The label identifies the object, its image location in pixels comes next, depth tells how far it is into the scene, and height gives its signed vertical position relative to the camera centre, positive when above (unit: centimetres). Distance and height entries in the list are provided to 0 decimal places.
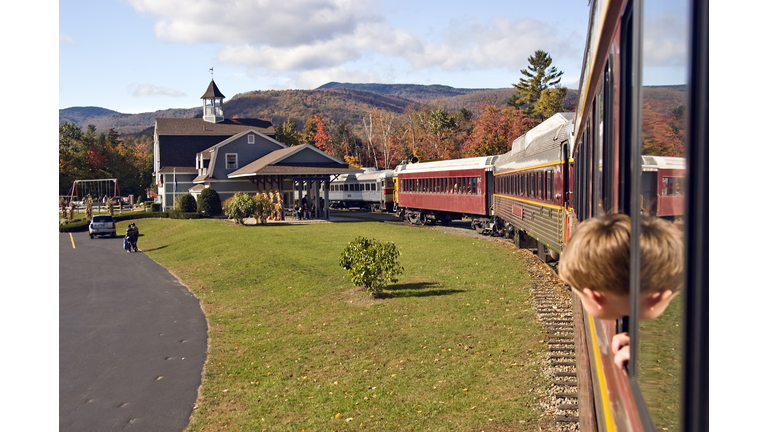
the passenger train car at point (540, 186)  1202 +25
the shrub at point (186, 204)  4609 -65
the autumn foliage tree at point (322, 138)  8488 +827
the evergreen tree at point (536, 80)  7431 +1462
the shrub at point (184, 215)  4366 -141
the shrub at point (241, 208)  3647 -75
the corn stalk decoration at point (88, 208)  4797 -101
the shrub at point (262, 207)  3647 -73
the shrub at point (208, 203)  4488 -56
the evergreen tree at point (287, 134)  8656 +896
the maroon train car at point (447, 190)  2584 +28
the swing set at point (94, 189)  7050 +80
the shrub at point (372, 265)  1495 -175
